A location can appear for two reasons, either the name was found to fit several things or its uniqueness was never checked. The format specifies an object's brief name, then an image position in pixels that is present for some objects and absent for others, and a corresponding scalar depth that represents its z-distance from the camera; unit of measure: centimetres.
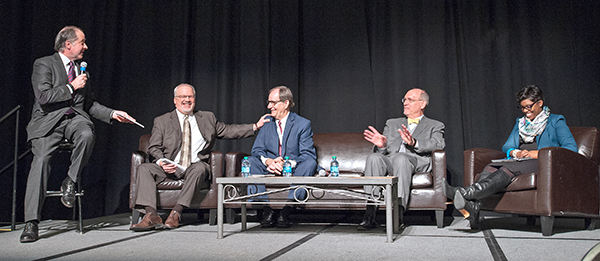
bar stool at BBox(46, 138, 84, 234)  288
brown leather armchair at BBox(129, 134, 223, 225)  337
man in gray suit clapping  310
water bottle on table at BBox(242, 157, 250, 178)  307
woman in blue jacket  280
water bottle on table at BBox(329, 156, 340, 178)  289
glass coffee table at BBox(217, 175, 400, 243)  249
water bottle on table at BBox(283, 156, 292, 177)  296
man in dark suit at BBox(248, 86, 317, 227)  324
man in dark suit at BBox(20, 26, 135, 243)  274
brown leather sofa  319
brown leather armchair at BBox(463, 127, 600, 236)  269
